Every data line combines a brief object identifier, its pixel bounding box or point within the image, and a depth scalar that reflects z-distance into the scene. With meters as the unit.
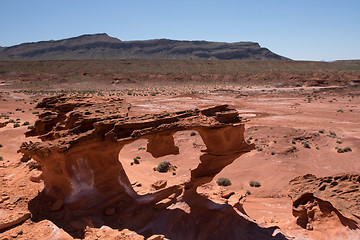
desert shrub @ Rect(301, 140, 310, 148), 17.63
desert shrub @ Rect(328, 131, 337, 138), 19.78
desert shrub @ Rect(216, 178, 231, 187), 13.28
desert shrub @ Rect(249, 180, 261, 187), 13.11
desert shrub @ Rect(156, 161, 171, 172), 14.36
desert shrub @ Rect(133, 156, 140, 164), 15.82
